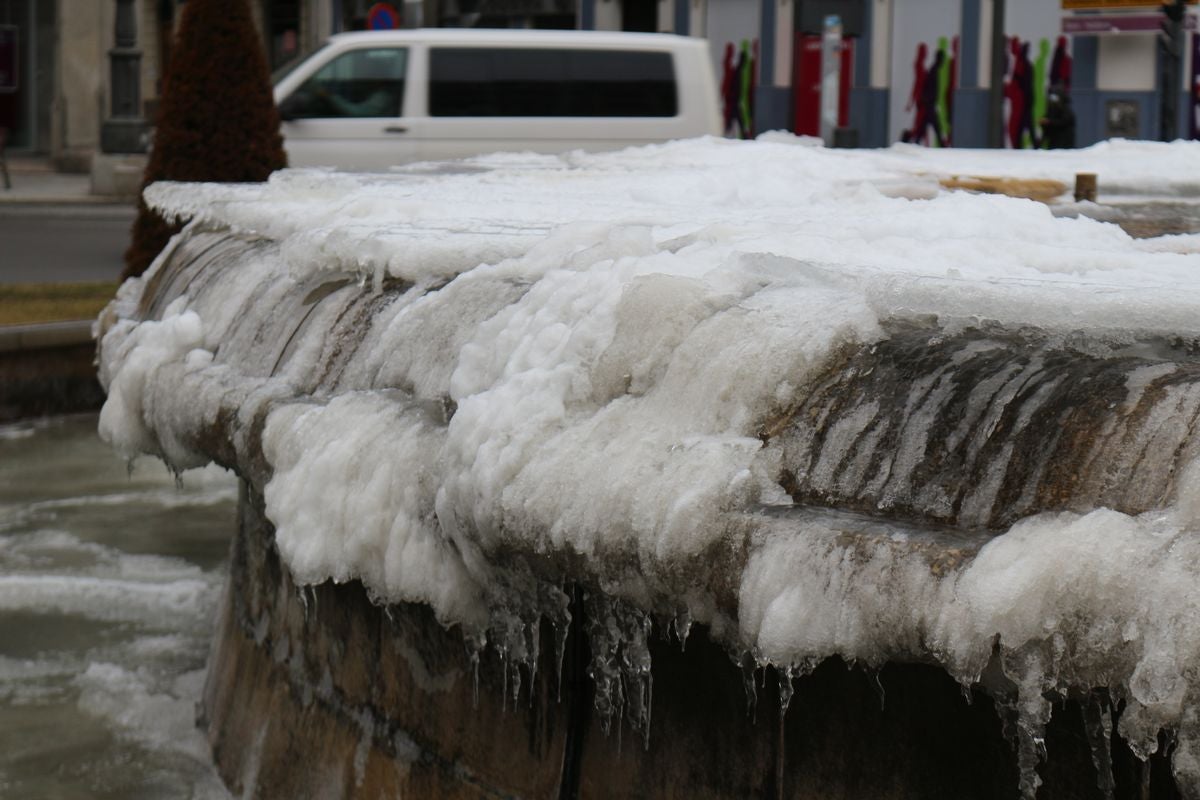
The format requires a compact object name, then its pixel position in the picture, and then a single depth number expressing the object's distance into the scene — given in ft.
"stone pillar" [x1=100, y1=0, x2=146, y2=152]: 64.75
